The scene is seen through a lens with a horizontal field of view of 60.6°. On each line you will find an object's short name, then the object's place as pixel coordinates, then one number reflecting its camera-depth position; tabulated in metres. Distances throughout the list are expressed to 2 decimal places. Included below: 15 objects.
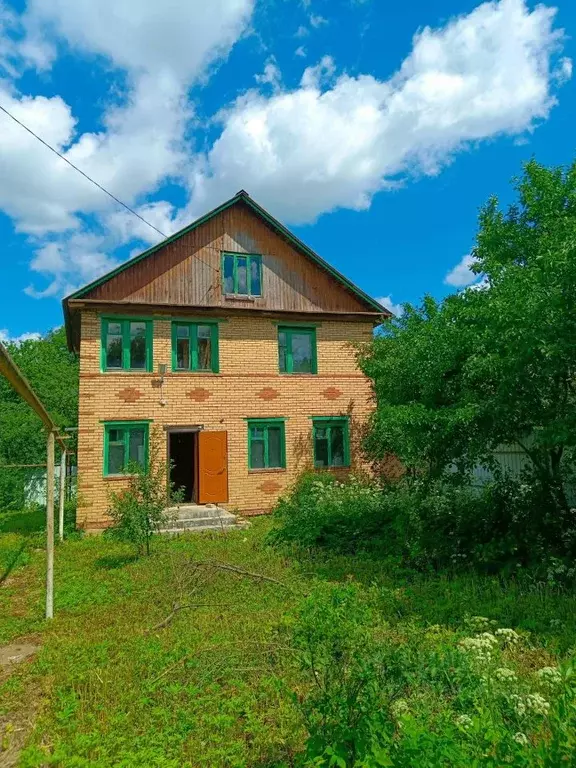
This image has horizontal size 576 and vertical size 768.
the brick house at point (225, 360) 13.62
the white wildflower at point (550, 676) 3.77
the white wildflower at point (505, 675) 3.94
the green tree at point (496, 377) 6.45
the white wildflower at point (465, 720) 2.96
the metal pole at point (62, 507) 12.18
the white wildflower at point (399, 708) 3.42
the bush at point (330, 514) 10.23
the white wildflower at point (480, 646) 4.40
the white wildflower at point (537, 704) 3.41
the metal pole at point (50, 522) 6.68
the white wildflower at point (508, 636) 4.89
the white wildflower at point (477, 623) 5.41
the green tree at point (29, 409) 19.25
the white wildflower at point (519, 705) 3.42
